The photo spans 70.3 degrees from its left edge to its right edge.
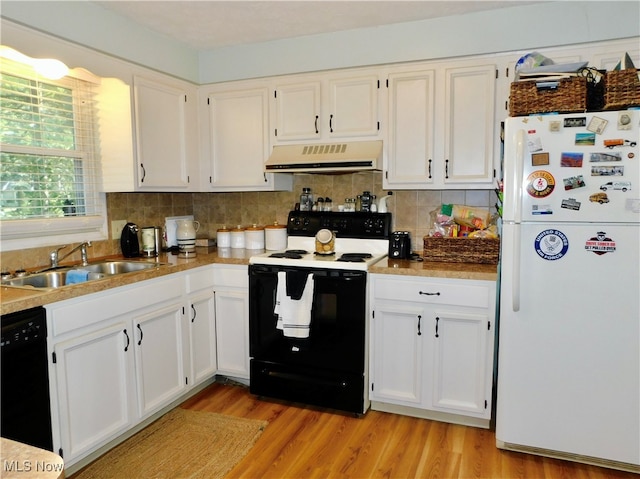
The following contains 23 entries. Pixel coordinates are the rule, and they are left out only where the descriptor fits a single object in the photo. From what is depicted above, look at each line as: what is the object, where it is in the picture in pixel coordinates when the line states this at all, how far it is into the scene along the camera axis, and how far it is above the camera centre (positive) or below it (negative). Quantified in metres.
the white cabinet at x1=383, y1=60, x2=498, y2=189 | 2.72 +0.47
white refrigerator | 2.02 -0.38
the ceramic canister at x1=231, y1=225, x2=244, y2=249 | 3.40 -0.26
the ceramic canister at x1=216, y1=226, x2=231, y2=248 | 3.43 -0.26
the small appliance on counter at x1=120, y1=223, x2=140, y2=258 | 2.98 -0.24
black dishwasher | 1.77 -0.71
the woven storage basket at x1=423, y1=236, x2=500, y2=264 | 2.61 -0.28
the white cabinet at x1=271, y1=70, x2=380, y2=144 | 2.95 +0.64
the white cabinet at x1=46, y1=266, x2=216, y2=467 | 2.03 -0.79
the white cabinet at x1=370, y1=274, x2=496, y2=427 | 2.48 -0.82
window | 2.42 +0.25
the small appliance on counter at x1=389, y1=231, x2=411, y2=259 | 2.90 -0.27
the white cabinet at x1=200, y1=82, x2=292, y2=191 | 3.23 +0.46
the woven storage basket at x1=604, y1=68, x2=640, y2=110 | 2.00 +0.49
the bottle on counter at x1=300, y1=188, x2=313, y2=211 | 3.39 +0.02
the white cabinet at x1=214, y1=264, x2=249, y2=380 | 2.96 -0.76
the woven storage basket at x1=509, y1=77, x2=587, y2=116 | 2.08 +0.48
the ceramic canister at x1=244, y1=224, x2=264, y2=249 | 3.36 -0.26
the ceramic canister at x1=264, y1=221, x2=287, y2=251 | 3.34 -0.25
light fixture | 2.22 +0.73
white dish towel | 2.66 -0.64
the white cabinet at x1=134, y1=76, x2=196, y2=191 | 2.87 +0.47
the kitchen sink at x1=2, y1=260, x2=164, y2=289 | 2.32 -0.39
